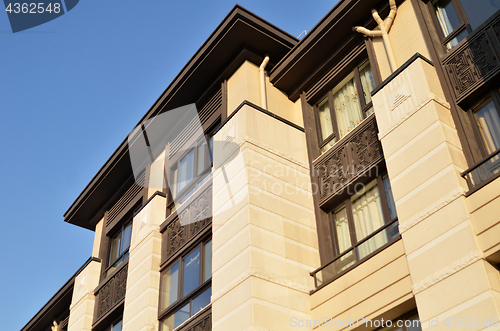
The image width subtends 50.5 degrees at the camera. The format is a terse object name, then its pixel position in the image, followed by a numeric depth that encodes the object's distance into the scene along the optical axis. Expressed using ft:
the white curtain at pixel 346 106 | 43.91
